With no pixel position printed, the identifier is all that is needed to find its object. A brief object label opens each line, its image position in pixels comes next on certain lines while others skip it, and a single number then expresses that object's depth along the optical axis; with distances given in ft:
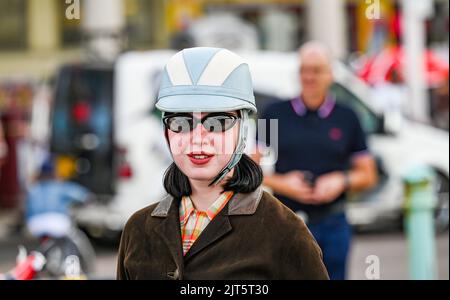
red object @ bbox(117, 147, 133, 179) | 40.27
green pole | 26.84
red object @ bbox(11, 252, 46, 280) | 13.23
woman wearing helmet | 8.39
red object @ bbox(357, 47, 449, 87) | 66.01
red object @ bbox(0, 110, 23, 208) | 54.75
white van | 39.96
